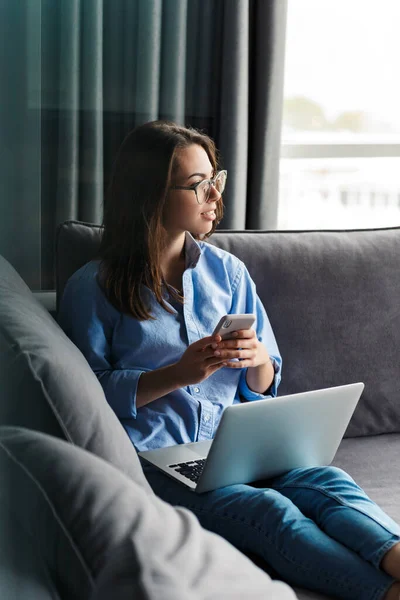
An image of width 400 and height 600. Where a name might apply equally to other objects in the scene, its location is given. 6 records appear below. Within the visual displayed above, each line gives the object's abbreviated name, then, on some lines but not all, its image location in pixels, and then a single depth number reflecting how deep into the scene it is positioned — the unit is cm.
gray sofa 117
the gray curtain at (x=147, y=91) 272
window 324
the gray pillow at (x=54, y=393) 172
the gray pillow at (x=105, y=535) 105
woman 208
